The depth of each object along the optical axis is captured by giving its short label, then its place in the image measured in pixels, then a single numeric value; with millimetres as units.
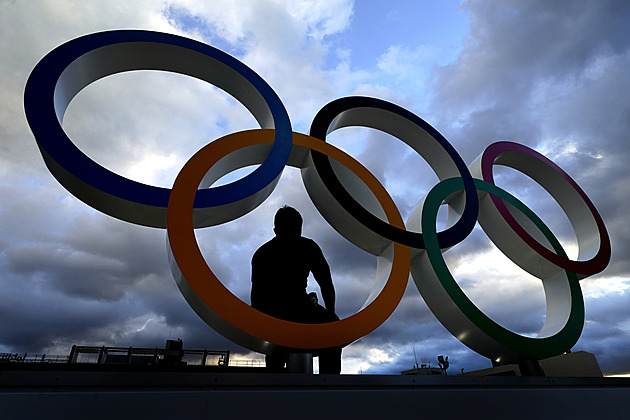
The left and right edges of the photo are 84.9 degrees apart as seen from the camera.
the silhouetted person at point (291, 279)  4125
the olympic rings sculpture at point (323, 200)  3461
